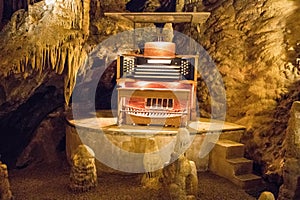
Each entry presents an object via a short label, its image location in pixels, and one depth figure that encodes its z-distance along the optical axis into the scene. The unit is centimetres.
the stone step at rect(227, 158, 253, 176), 786
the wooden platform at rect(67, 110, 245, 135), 855
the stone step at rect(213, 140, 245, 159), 817
